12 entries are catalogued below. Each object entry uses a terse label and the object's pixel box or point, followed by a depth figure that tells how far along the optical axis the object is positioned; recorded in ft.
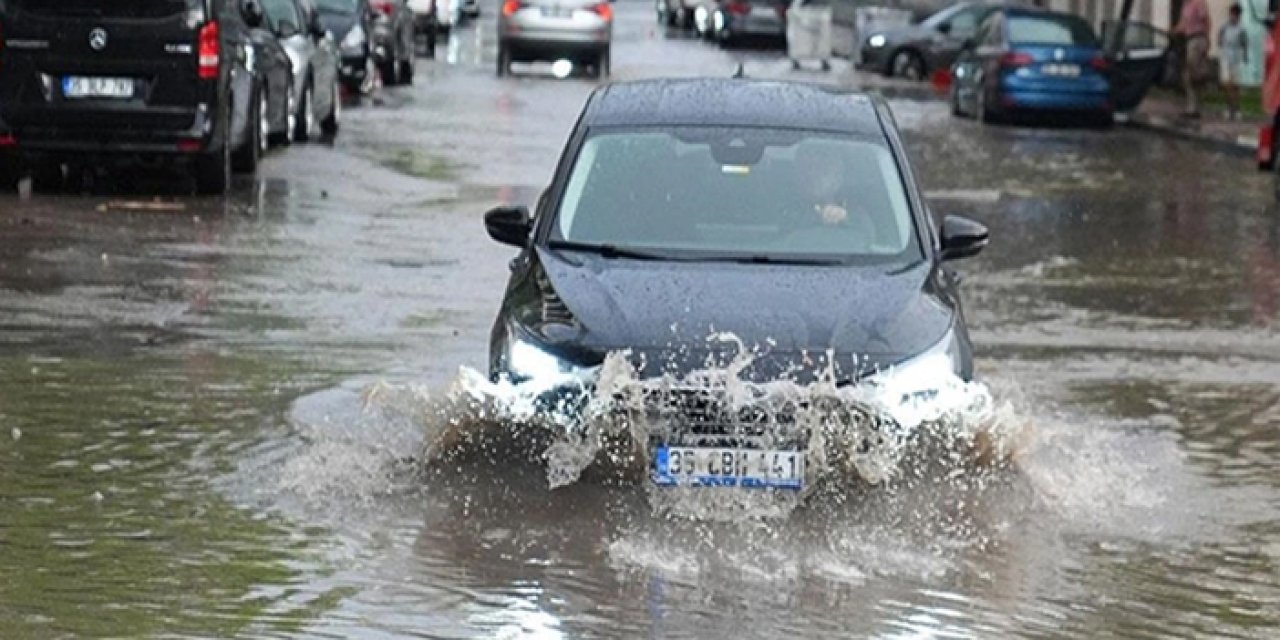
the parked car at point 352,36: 126.52
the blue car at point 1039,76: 126.93
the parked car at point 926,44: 173.88
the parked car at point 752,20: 219.82
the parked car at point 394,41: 139.64
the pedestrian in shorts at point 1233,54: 127.54
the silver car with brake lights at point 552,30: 155.74
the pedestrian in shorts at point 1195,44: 127.44
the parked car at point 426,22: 183.42
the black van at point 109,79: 73.51
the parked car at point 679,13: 258.92
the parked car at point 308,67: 96.17
